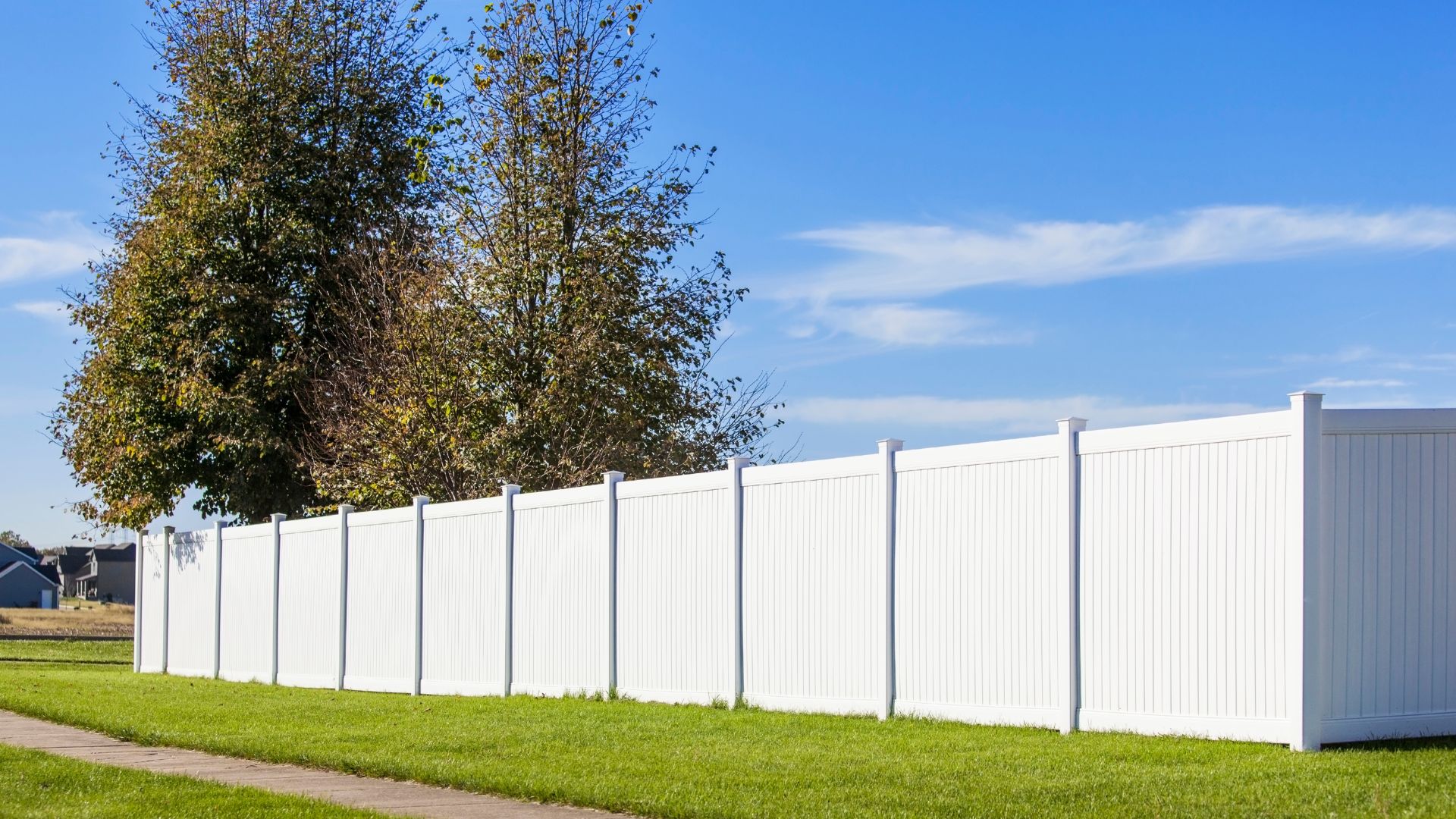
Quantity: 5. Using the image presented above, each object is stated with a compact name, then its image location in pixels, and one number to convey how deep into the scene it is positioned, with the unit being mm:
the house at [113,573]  113250
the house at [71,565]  124750
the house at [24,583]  101312
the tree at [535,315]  24531
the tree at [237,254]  31391
